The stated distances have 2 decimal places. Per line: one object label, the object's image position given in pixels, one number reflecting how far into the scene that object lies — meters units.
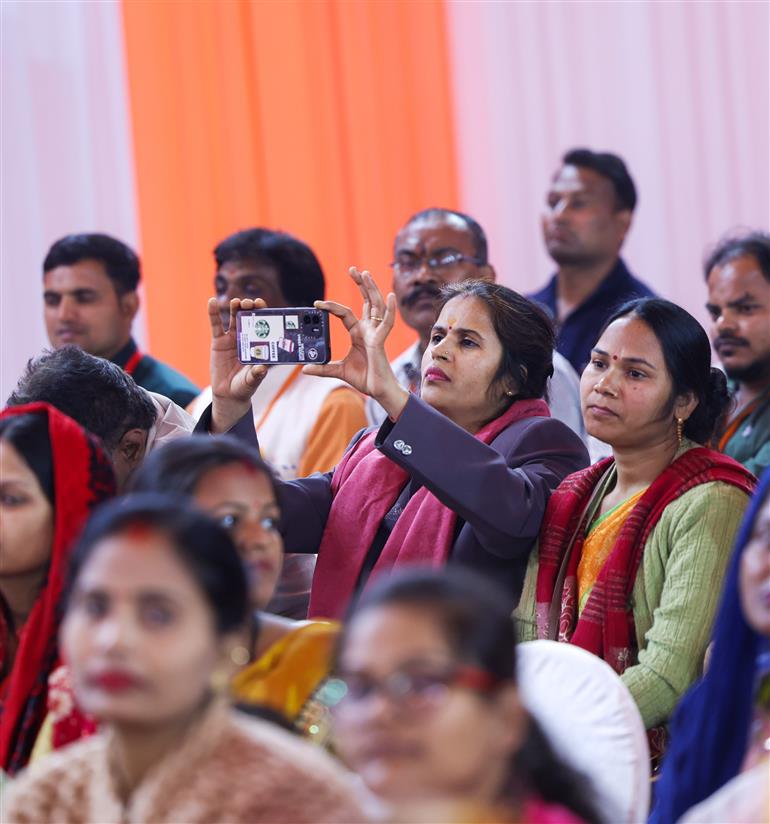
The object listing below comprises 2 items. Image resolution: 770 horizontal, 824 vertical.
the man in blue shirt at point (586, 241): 9.11
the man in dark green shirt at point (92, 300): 8.83
